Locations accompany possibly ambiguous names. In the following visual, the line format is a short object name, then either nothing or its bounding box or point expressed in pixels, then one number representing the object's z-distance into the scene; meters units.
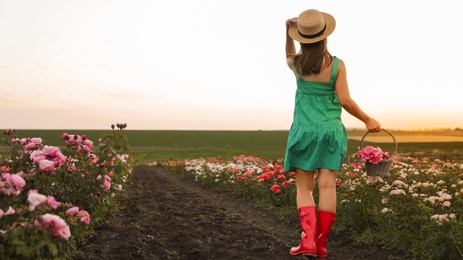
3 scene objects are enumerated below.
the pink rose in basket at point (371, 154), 6.23
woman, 5.07
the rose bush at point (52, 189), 3.07
